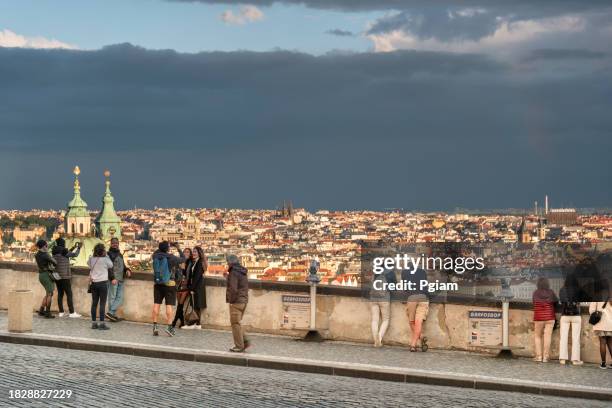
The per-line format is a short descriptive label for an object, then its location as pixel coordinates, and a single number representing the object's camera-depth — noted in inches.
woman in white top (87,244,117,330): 922.1
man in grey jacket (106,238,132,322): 969.5
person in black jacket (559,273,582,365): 767.1
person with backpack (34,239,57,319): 972.6
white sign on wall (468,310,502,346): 800.3
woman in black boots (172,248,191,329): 912.3
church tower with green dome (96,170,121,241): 5644.7
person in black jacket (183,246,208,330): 907.4
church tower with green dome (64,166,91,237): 6063.0
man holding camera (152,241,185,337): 901.2
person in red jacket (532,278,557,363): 773.9
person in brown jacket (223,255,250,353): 797.9
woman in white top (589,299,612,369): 749.9
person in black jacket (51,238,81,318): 982.4
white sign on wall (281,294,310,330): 874.8
